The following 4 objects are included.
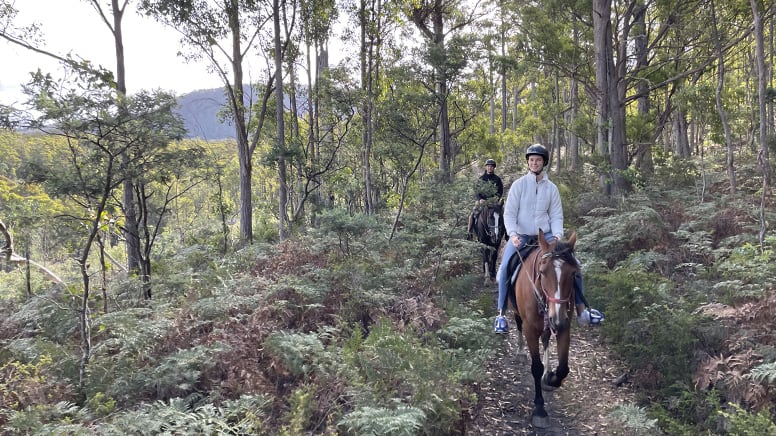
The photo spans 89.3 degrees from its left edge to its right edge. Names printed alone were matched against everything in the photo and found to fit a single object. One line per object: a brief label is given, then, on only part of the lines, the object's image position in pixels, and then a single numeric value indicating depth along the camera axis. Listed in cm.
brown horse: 376
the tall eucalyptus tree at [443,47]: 1192
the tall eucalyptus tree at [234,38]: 1247
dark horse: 871
